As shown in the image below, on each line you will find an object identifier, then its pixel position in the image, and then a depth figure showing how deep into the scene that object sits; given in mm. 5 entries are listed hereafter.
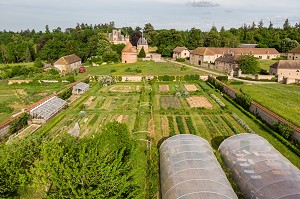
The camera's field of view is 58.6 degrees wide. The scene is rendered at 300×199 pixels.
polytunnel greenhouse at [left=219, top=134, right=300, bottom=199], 14586
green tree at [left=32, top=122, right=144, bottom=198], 12148
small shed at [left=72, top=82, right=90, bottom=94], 45906
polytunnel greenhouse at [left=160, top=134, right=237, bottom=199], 14242
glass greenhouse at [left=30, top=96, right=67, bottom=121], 31328
